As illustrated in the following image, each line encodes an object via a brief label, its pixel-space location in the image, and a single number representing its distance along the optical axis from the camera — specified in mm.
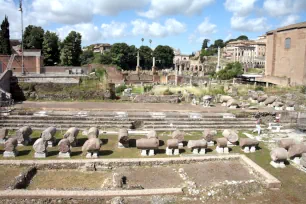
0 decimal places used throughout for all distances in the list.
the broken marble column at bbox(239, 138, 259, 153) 13852
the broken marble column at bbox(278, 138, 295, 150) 13269
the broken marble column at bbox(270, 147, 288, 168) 11722
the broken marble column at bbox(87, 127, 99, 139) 14084
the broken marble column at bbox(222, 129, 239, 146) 14656
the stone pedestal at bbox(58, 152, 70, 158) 12416
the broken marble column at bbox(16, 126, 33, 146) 13844
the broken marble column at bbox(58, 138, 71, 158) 12367
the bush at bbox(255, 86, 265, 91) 31280
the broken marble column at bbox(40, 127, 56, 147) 13688
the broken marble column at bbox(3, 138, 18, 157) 12305
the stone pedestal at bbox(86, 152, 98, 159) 12414
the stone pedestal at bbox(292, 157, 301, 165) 12452
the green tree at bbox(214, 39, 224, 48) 139875
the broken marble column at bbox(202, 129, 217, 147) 14797
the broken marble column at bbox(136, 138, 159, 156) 12789
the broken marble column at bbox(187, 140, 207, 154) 13266
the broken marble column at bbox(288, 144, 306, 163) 12391
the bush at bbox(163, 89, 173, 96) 26505
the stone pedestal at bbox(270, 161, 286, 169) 11844
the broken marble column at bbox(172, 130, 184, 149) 14242
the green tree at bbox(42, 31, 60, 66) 42750
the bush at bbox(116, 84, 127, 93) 29175
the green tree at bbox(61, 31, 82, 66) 45031
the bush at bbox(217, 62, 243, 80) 46938
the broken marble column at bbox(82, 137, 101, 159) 12244
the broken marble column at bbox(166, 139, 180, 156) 13016
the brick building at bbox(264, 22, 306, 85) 36156
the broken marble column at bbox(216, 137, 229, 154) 13656
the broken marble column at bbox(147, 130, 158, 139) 14057
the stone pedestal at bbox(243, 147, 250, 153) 13912
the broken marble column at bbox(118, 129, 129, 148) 13852
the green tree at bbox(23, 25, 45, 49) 44219
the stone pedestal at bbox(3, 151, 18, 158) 12398
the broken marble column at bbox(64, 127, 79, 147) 13728
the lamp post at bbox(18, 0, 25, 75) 26119
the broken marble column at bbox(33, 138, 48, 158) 12289
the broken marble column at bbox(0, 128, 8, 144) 14188
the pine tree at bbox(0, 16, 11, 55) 36125
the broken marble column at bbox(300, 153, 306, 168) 11925
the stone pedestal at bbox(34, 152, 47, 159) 12344
